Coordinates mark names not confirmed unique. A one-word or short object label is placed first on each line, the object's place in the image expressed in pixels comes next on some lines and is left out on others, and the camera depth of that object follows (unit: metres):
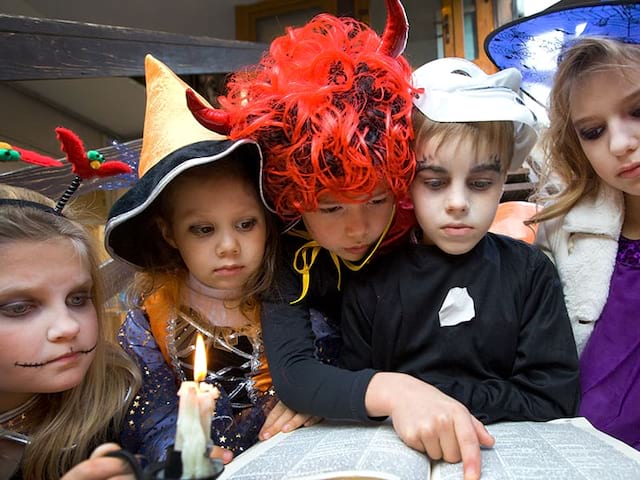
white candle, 0.32
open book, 0.54
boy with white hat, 0.76
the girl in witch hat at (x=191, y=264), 0.81
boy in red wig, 0.69
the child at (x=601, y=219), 0.82
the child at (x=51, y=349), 0.70
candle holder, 0.32
